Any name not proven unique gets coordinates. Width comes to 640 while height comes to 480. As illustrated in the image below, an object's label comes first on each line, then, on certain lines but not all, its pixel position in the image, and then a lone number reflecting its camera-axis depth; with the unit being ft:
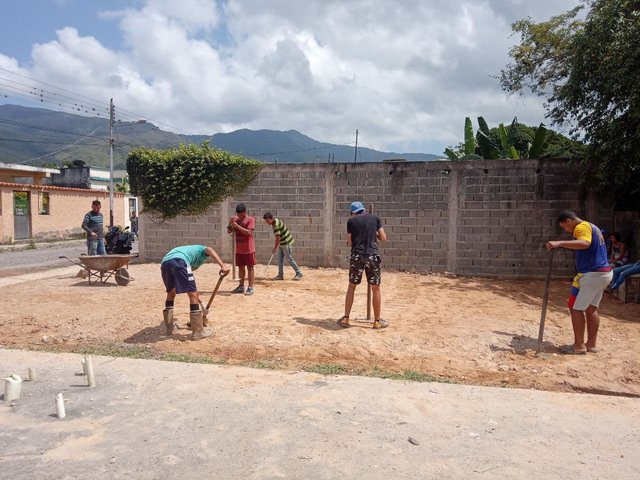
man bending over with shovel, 19.76
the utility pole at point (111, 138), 88.34
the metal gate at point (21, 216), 72.43
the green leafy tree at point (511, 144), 37.87
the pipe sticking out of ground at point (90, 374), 15.03
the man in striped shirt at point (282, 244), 33.15
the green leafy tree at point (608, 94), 27.73
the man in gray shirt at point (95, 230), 37.17
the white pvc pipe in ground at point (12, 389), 13.98
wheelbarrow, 31.27
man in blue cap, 21.63
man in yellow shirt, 18.37
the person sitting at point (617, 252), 31.09
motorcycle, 41.01
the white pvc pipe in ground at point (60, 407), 12.87
